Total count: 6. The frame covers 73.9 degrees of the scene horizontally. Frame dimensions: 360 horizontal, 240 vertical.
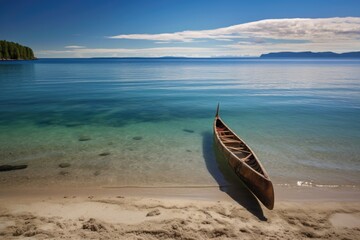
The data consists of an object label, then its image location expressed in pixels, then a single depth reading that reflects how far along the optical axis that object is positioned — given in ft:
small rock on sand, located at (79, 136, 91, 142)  48.26
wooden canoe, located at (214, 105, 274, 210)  24.29
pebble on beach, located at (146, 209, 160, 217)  23.10
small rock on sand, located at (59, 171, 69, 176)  33.86
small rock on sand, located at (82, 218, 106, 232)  20.65
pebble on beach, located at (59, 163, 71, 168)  36.50
